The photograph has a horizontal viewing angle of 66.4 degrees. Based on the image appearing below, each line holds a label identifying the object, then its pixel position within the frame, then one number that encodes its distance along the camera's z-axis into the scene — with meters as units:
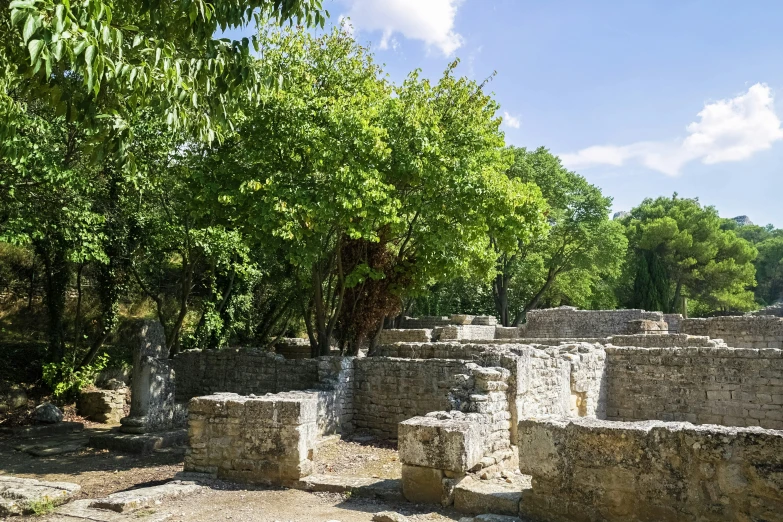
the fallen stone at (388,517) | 5.98
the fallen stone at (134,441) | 11.51
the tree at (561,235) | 31.86
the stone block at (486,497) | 6.20
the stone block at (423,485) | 6.83
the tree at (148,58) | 4.10
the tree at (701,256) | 41.41
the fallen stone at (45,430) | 13.16
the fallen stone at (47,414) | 14.00
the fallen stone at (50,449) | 11.40
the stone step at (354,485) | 7.18
